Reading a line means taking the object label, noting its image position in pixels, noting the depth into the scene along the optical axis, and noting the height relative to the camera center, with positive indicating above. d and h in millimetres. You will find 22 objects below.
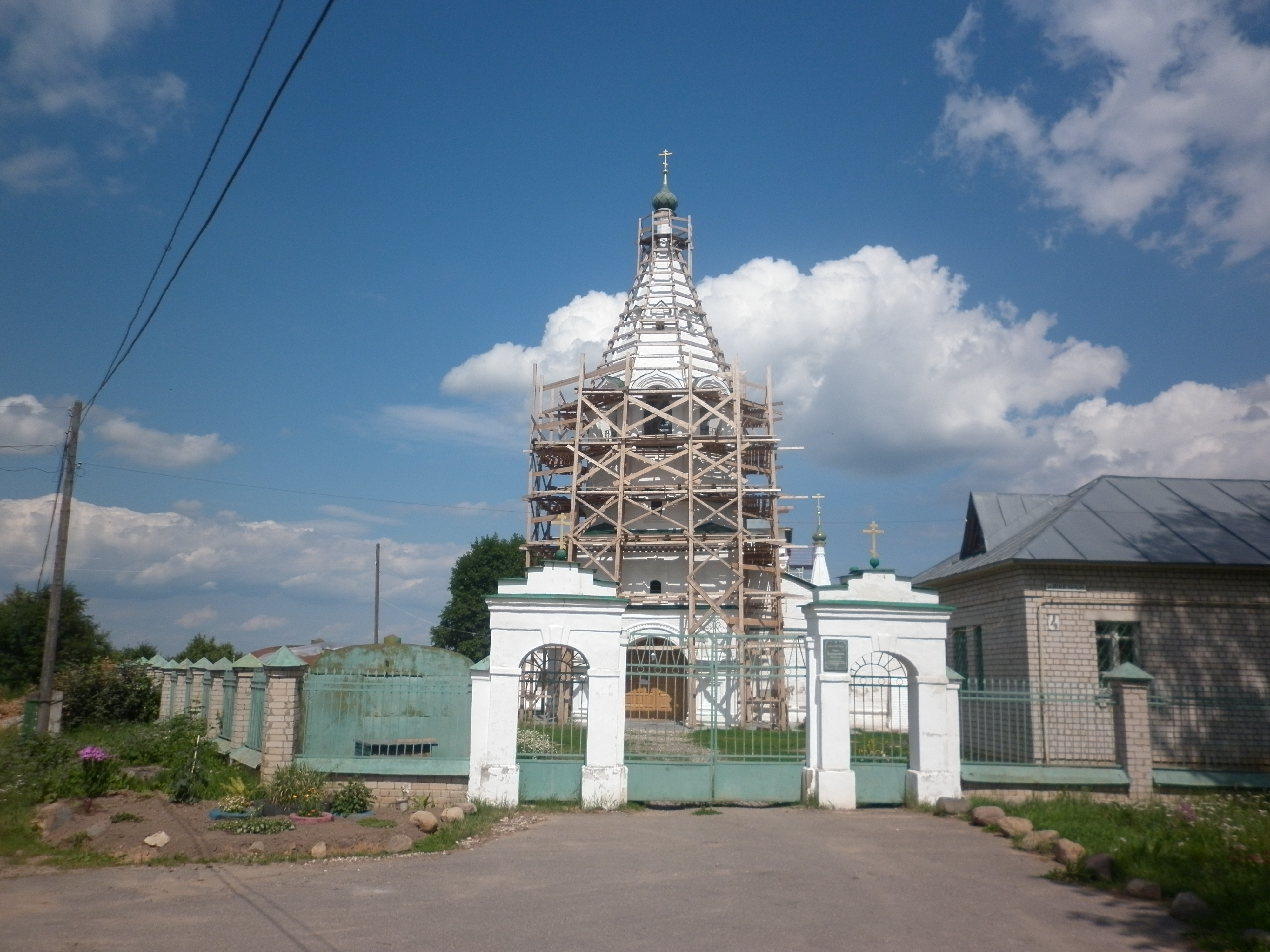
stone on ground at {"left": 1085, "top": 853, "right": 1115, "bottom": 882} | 8203 -1564
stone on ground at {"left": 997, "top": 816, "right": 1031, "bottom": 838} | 10141 -1555
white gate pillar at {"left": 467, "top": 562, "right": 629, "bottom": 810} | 11789 -86
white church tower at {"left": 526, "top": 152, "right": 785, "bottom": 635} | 25938 +4918
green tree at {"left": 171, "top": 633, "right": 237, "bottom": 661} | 34250 +258
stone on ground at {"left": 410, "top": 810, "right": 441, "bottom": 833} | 10219 -1610
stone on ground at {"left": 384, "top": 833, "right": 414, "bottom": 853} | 9539 -1726
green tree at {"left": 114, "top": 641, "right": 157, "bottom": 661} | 31484 +95
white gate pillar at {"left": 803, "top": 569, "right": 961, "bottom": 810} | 12031 +37
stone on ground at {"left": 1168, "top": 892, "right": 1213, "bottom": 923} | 7012 -1617
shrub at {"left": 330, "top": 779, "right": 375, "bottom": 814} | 10820 -1499
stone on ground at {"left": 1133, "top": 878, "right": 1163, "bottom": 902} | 7629 -1628
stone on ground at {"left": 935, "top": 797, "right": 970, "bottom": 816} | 11523 -1543
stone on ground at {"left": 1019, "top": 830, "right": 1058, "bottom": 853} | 9570 -1610
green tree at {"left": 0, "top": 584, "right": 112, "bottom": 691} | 31109 +451
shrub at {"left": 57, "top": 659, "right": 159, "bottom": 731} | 21422 -848
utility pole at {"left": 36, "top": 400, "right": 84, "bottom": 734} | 18062 +1185
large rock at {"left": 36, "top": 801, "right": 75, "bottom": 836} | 10219 -1658
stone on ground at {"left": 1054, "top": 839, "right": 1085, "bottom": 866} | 8602 -1529
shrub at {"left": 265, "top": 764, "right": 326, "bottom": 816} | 10711 -1402
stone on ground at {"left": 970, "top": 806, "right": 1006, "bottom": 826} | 10719 -1529
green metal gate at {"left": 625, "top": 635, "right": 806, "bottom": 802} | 12086 -1102
